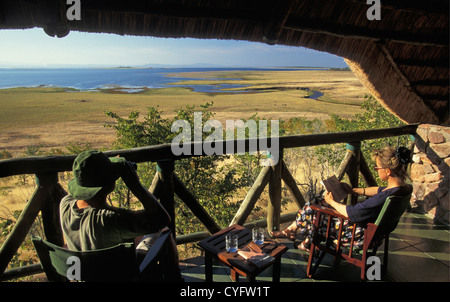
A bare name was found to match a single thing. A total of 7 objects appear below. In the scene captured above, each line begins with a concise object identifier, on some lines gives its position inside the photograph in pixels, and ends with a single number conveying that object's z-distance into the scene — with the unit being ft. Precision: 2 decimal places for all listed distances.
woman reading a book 7.30
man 5.24
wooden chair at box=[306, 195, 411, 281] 6.97
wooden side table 6.29
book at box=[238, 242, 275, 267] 6.43
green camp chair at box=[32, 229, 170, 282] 4.82
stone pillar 11.71
